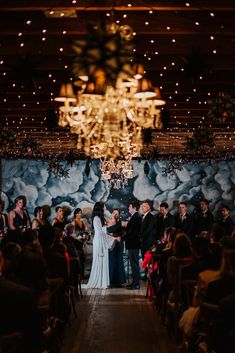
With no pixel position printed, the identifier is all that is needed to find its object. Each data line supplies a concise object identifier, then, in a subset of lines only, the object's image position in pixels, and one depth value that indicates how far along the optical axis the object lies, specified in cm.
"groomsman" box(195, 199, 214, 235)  1880
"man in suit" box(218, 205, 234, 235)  1800
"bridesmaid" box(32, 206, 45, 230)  1480
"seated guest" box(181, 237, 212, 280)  797
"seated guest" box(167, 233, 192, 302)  862
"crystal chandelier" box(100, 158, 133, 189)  1684
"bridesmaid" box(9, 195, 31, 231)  1582
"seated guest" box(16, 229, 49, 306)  634
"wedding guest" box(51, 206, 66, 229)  1647
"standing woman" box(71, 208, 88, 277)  1756
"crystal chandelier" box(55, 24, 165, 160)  596
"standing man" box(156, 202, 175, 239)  1831
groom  1603
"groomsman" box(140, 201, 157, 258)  1712
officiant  1695
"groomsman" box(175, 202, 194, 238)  1847
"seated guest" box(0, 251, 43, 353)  475
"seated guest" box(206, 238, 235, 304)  588
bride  1656
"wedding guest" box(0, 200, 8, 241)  1686
